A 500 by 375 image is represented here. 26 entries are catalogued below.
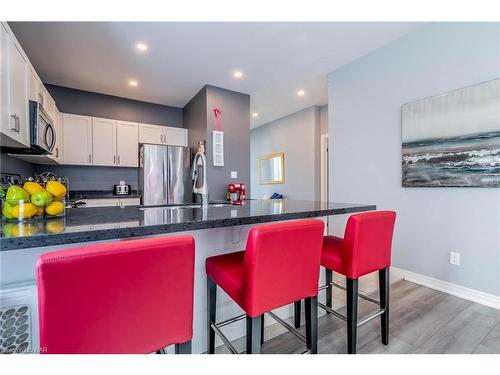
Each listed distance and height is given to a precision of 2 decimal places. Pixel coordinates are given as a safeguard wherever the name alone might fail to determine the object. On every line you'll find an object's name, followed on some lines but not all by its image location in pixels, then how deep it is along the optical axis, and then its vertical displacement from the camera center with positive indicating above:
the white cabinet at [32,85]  2.08 +1.00
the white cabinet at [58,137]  3.11 +0.76
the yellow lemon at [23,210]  0.91 -0.08
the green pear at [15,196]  0.89 -0.02
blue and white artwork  1.92 +0.43
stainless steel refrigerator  3.60 +0.22
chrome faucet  1.59 -0.02
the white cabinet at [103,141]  3.72 +0.79
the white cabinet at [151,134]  4.07 +0.99
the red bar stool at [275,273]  0.90 -0.38
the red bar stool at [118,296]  0.56 -0.30
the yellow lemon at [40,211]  0.97 -0.09
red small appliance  3.37 -0.06
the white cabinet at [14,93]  1.59 +0.75
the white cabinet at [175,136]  4.29 +0.99
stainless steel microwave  2.04 +0.57
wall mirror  5.55 +0.47
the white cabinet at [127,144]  3.91 +0.78
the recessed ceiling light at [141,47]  2.59 +1.64
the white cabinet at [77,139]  3.52 +0.79
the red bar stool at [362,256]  1.23 -0.41
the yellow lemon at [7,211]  0.91 -0.08
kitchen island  0.72 -0.15
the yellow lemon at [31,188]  0.96 +0.01
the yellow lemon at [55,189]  1.00 +0.00
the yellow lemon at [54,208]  0.99 -0.08
